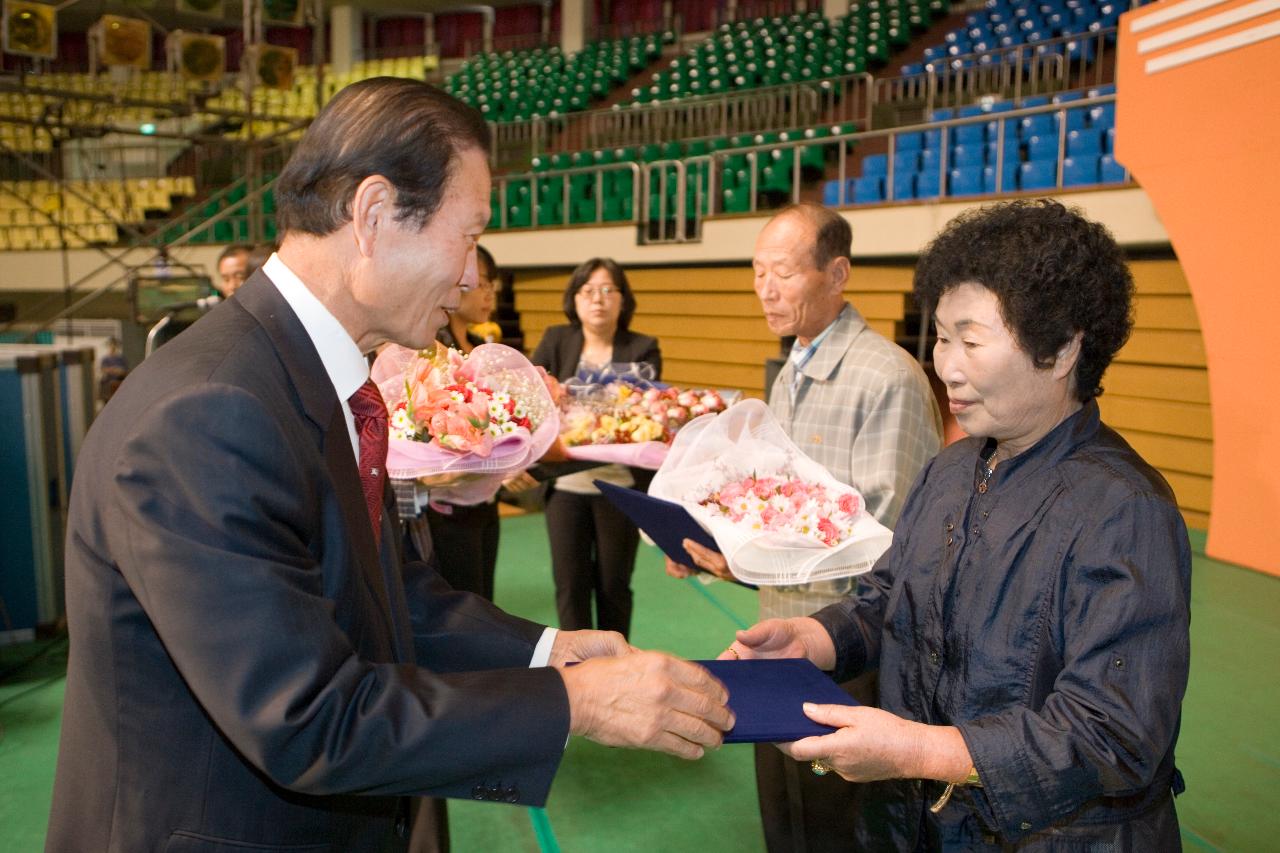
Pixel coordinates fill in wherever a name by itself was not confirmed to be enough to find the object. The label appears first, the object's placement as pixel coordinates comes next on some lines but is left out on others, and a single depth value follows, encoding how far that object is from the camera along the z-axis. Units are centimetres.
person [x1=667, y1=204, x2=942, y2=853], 229
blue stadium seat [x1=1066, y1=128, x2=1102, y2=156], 785
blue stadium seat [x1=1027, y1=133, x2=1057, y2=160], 830
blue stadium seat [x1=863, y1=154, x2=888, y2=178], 990
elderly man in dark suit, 102
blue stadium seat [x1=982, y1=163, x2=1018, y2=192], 806
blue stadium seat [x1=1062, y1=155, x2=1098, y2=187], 768
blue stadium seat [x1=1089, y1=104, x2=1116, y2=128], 823
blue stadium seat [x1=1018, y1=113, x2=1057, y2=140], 902
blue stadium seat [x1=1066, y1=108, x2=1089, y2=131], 877
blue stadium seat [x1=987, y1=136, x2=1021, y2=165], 890
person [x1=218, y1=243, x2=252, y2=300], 475
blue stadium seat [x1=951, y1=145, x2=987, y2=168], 881
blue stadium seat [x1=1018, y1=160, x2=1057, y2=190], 782
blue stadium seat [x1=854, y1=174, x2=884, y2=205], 948
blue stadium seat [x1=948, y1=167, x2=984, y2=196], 837
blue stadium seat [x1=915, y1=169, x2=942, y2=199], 896
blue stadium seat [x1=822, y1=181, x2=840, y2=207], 991
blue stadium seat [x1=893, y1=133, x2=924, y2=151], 993
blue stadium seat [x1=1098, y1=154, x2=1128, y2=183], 746
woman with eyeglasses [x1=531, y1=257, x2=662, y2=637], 363
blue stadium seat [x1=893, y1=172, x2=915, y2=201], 907
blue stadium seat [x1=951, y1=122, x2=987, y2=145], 911
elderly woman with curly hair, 128
